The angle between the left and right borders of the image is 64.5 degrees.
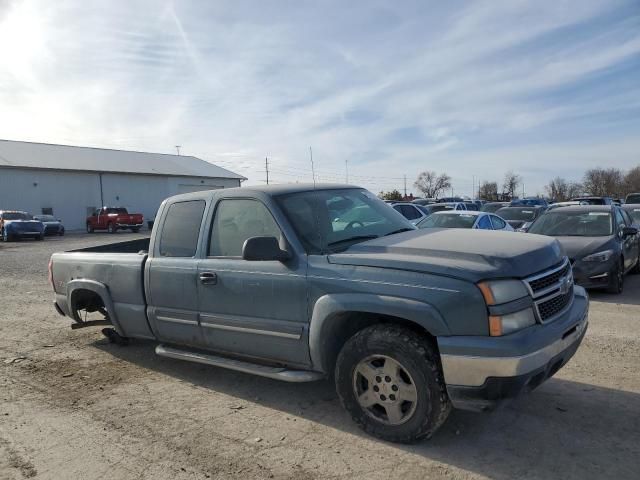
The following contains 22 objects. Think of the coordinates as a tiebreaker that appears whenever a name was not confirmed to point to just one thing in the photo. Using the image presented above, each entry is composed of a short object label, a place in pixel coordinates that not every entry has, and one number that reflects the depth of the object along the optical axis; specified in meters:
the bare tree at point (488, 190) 81.12
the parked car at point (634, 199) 23.69
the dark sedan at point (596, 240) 8.35
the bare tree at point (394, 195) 56.02
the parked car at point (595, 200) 20.95
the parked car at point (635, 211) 13.62
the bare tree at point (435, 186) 86.06
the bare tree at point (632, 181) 70.94
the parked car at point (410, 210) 18.27
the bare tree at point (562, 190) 77.38
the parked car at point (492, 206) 24.88
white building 39.84
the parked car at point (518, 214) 17.08
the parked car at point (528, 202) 34.71
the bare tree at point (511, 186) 82.50
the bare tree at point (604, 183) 72.31
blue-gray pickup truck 3.23
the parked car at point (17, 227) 28.47
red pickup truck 35.19
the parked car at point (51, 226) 33.12
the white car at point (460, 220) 11.55
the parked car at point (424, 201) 32.84
